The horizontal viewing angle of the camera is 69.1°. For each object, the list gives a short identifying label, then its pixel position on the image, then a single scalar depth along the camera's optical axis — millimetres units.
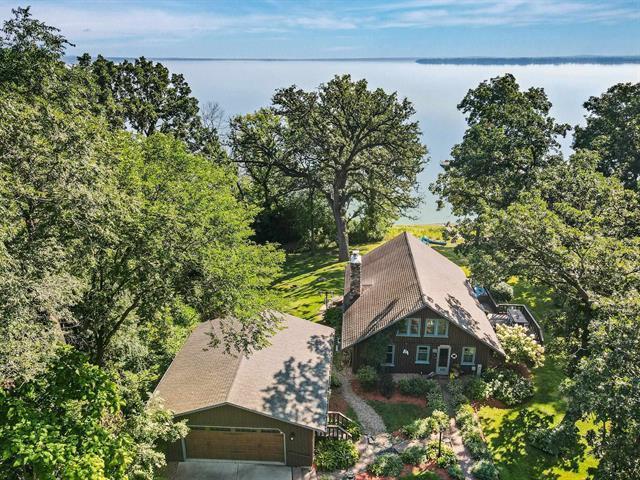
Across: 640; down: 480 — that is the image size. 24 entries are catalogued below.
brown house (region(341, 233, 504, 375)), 25562
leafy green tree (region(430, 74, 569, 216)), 34031
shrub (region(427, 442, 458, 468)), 20000
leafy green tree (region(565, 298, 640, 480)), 13867
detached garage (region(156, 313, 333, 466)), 18877
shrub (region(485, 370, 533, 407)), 24172
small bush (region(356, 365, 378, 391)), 24938
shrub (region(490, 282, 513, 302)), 34250
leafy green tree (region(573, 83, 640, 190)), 40344
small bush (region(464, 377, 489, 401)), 24219
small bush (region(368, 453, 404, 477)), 19500
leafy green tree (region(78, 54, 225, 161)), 41031
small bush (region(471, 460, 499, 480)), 19156
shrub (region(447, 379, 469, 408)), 23875
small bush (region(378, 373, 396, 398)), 24688
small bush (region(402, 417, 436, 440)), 21642
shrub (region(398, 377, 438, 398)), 24688
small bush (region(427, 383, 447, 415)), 23391
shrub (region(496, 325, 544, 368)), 26531
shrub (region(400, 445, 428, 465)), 20172
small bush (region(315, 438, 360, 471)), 19859
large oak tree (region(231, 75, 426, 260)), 39000
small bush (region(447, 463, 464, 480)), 19281
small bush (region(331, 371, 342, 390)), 25219
